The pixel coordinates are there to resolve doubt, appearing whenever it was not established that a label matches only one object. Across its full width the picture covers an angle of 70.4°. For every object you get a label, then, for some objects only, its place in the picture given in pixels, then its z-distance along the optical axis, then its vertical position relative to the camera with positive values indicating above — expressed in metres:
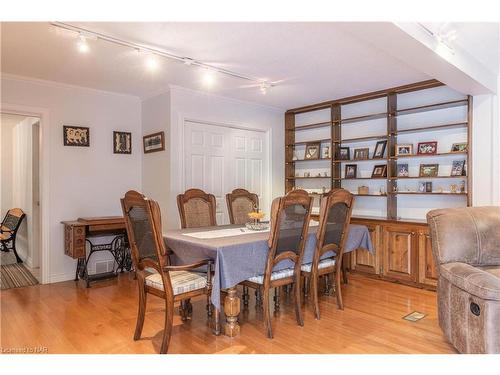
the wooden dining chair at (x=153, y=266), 2.36 -0.57
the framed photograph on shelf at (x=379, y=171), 4.67 +0.16
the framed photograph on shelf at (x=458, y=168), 4.01 +0.17
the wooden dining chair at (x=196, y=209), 3.68 -0.27
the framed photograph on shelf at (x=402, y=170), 4.50 +0.17
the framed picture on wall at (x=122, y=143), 4.79 +0.57
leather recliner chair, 2.09 -0.61
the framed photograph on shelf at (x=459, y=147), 3.96 +0.41
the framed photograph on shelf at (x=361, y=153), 4.91 +0.42
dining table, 2.46 -0.53
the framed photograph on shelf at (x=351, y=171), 5.04 +0.18
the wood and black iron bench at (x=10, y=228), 5.59 -0.72
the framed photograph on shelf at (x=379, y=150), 4.68 +0.45
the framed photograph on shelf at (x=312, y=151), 5.52 +0.51
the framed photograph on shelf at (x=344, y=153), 5.14 +0.43
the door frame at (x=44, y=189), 4.22 -0.06
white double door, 4.72 +0.33
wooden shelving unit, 4.11 +0.67
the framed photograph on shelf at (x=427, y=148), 4.25 +0.43
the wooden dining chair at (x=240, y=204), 4.09 -0.25
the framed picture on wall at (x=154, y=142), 4.58 +0.56
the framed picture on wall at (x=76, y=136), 4.38 +0.61
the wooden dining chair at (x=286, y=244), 2.62 -0.47
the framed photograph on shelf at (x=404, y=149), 4.44 +0.43
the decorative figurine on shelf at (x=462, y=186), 3.99 -0.04
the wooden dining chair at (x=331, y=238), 3.05 -0.50
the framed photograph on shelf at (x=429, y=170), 4.24 +0.16
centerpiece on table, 3.31 -0.39
